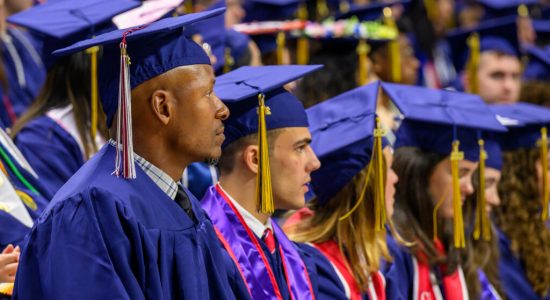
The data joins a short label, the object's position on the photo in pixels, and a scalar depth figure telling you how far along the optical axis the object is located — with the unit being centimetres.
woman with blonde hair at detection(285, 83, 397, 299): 621
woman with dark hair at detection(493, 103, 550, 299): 827
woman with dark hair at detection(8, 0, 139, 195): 643
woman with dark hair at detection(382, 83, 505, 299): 688
